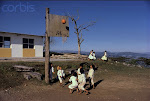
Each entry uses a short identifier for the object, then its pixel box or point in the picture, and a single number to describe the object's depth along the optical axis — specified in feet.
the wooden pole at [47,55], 28.48
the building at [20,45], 60.64
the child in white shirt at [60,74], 28.40
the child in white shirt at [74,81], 22.79
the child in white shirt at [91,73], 26.99
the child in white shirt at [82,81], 22.90
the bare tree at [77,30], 84.74
